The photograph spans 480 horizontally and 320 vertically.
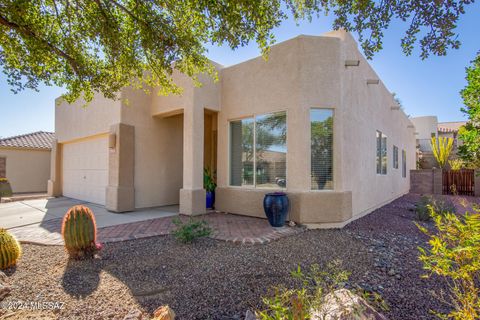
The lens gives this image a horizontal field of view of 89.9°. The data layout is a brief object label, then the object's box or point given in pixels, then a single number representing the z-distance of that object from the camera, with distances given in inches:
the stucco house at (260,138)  274.8
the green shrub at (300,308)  68.7
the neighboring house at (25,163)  633.0
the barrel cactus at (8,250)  156.7
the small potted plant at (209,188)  359.9
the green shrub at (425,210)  316.8
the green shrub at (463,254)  70.4
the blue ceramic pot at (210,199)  358.9
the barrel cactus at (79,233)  170.4
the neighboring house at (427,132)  978.1
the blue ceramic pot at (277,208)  259.9
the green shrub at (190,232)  205.8
